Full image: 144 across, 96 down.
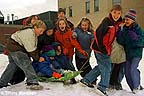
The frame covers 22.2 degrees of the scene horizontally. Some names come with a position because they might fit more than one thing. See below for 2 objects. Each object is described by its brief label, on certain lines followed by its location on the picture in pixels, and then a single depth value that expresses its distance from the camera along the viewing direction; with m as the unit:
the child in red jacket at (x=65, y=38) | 7.44
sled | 7.08
